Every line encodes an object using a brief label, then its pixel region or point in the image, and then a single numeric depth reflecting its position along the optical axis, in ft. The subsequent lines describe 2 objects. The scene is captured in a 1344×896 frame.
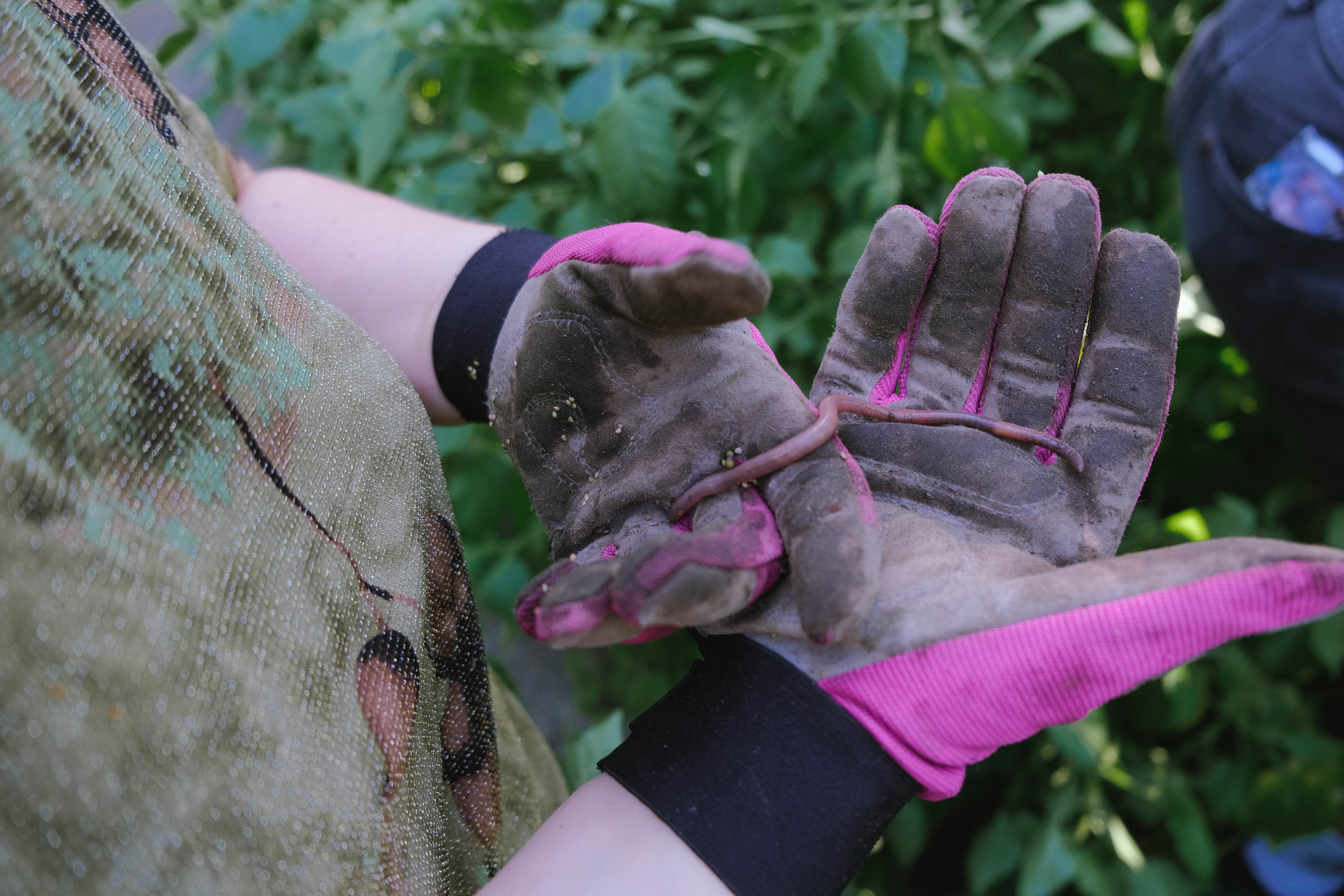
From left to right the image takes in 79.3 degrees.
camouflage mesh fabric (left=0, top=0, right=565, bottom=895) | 1.09
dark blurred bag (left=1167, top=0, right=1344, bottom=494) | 2.96
